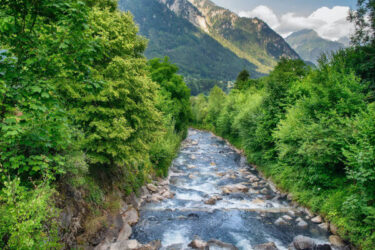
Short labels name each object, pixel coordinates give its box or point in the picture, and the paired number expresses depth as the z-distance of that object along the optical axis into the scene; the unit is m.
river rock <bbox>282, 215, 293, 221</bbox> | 13.25
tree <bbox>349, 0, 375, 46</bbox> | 20.38
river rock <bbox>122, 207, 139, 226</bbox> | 11.87
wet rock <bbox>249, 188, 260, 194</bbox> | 17.98
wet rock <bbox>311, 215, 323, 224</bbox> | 12.55
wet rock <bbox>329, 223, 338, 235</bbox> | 11.27
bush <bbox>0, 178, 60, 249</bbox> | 4.44
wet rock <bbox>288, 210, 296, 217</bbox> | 13.77
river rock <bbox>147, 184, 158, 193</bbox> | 16.67
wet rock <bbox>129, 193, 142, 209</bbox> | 13.80
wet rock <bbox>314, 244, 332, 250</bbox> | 10.04
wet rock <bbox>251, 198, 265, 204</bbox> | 15.92
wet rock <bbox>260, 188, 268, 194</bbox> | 17.94
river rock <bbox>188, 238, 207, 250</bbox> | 10.18
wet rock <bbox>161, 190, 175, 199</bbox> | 16.22
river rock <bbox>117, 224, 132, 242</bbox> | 10.20
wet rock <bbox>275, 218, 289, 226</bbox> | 12.67
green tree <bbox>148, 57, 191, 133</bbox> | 32.92
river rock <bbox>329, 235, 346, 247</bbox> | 10.39
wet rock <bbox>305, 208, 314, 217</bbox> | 13.48
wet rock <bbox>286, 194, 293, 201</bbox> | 15.95
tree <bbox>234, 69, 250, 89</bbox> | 59.21
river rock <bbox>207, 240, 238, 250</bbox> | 10.31
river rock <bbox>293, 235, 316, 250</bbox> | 10.12
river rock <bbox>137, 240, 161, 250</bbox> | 9.68
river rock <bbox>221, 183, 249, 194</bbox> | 17.86
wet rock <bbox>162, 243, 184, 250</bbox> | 10.19
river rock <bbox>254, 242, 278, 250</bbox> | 10.23
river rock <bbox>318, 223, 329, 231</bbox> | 11.90
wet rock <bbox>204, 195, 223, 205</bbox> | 15.44
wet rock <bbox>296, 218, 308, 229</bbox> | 12.33
